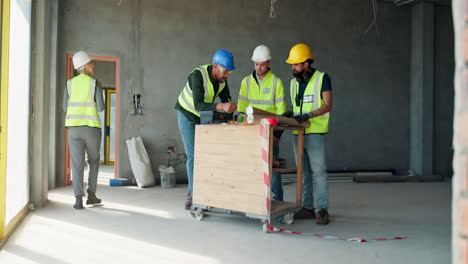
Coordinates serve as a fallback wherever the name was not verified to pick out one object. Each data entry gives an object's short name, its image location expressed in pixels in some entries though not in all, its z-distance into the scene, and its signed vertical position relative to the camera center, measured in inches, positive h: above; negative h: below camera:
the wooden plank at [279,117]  129.2 +4.6
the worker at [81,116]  158.7 +5.4
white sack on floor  233.9 -20.9
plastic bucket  235.1 -30.9
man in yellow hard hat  142.9 +7.3
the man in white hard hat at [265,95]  152.9 +14.8
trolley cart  125.6 -14.8
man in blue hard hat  143.9 +13.8
